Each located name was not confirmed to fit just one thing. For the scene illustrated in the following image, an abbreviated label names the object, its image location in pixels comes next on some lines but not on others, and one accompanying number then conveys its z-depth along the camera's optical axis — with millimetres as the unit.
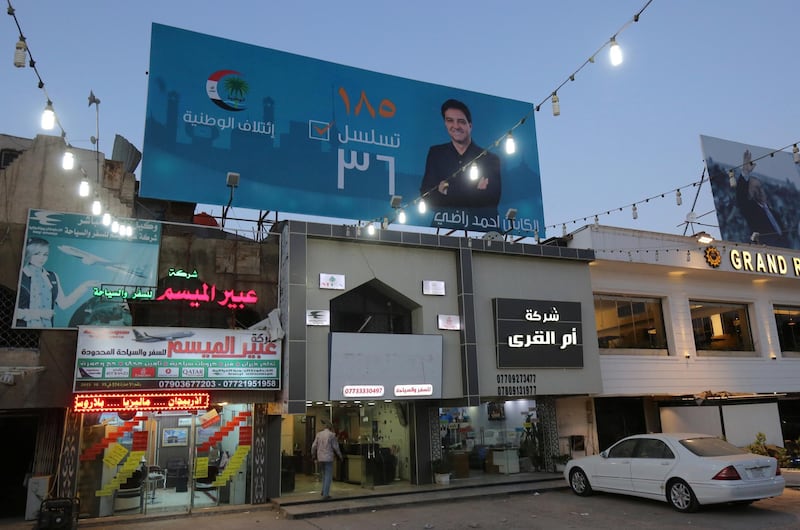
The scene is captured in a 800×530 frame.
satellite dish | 17094
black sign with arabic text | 16344
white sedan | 10758
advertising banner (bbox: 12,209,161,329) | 12742
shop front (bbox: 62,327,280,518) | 12500
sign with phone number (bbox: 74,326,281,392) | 12281
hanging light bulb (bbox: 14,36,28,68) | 8656
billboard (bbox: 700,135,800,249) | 22766
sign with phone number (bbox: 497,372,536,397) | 16016
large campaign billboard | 16281
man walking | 13680
